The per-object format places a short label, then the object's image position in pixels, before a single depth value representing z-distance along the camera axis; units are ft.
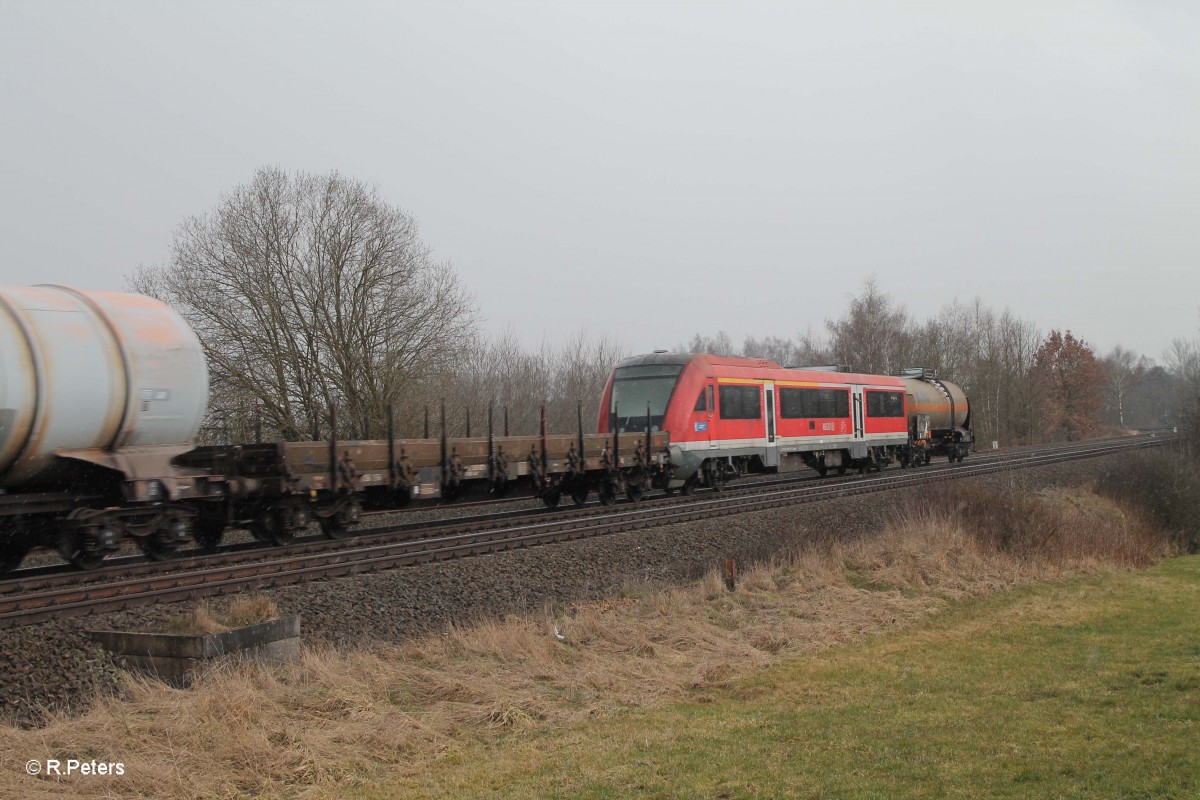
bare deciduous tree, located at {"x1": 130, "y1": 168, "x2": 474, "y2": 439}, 98.22
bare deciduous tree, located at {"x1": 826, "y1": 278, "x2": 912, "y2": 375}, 205.98
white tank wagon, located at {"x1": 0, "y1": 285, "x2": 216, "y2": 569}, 38.22
